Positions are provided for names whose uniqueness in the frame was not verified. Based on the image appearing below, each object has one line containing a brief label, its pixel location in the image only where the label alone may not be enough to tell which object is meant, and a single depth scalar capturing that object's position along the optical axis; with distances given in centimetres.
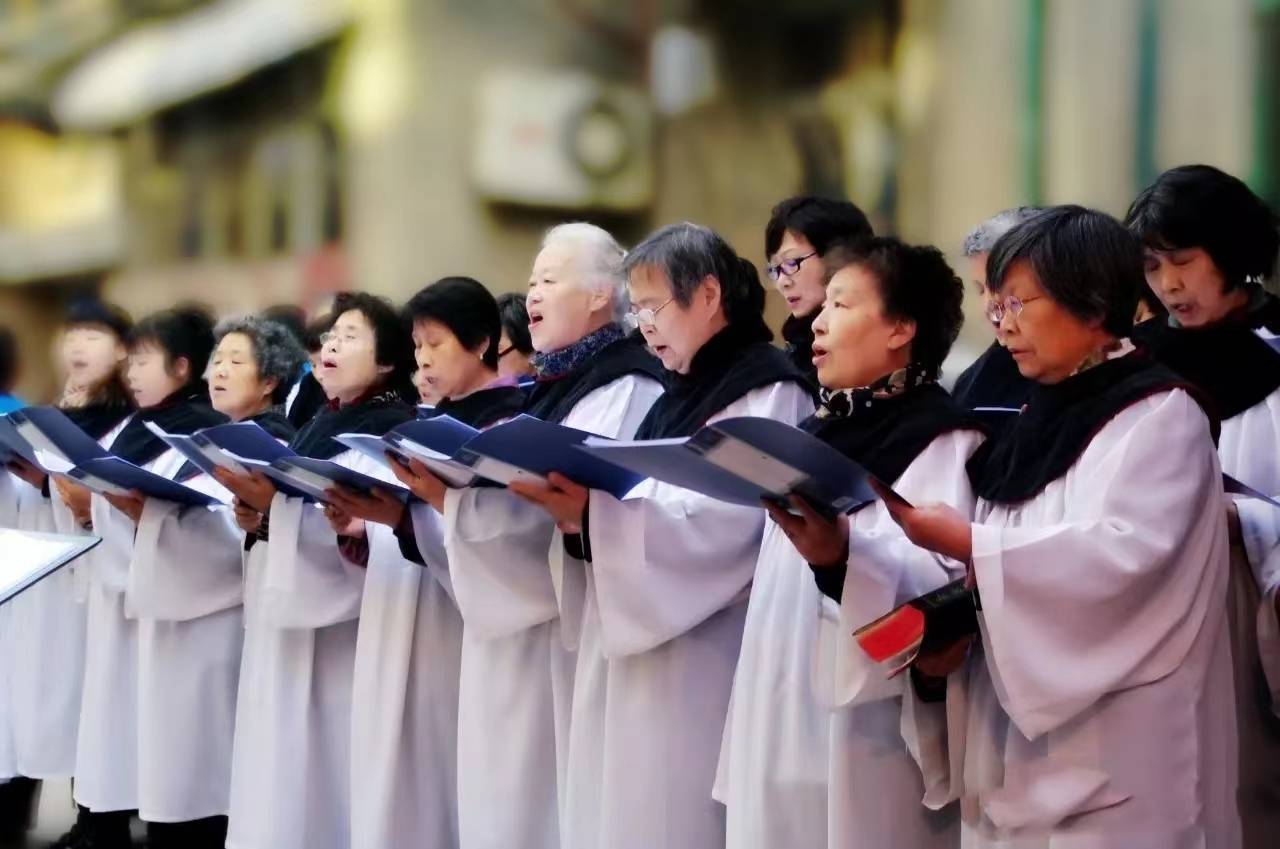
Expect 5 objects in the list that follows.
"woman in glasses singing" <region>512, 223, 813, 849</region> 725
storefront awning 1972
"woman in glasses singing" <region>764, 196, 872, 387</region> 829
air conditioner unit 1627
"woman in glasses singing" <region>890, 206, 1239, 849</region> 546
